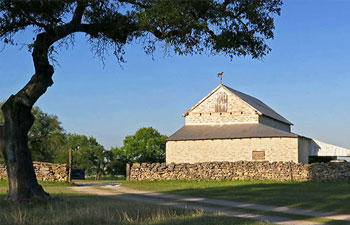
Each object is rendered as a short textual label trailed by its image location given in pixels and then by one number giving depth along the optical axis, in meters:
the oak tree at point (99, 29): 14.82
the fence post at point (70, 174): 31.77
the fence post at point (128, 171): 34.94
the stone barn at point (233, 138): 40.22
